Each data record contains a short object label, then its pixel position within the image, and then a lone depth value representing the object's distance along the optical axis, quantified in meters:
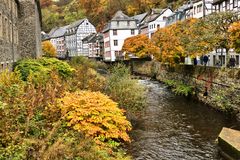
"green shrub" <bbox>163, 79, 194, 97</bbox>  27.64
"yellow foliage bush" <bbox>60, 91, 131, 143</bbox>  11.86
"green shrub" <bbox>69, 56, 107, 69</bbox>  37.98
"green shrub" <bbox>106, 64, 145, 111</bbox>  17.56
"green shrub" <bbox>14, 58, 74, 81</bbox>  19.10
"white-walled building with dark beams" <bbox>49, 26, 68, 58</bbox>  93.23
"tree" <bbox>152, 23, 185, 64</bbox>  32.14
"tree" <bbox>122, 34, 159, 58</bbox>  46.92
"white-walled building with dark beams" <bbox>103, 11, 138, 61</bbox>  65.52
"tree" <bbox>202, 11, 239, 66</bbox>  22.81
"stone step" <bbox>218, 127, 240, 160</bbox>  12.72
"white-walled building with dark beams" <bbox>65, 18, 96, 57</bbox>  83.69
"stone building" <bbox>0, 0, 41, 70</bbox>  20.83
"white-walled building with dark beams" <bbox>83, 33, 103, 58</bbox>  75.68
